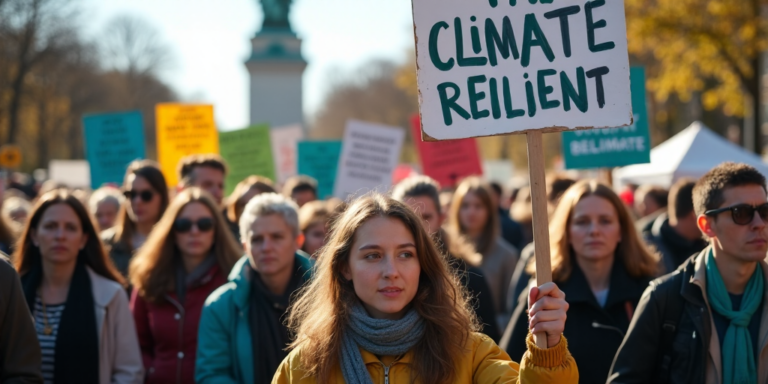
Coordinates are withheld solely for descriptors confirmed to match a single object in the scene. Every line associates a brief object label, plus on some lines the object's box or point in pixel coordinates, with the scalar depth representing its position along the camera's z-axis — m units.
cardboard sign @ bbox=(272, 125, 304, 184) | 12.12
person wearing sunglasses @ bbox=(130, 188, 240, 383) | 4.91
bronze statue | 15.20
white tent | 10.72
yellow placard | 9.85
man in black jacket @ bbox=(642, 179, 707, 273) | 6.34
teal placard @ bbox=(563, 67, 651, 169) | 6.86
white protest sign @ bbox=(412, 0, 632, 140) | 3.04
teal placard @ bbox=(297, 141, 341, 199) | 10.41
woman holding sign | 2.98
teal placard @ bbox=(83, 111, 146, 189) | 9.72
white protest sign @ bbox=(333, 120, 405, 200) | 9.08
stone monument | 14.70
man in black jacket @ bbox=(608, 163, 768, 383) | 3.55
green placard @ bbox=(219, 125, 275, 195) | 9.88
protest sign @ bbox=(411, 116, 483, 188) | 9.29
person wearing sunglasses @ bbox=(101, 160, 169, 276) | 6.42
